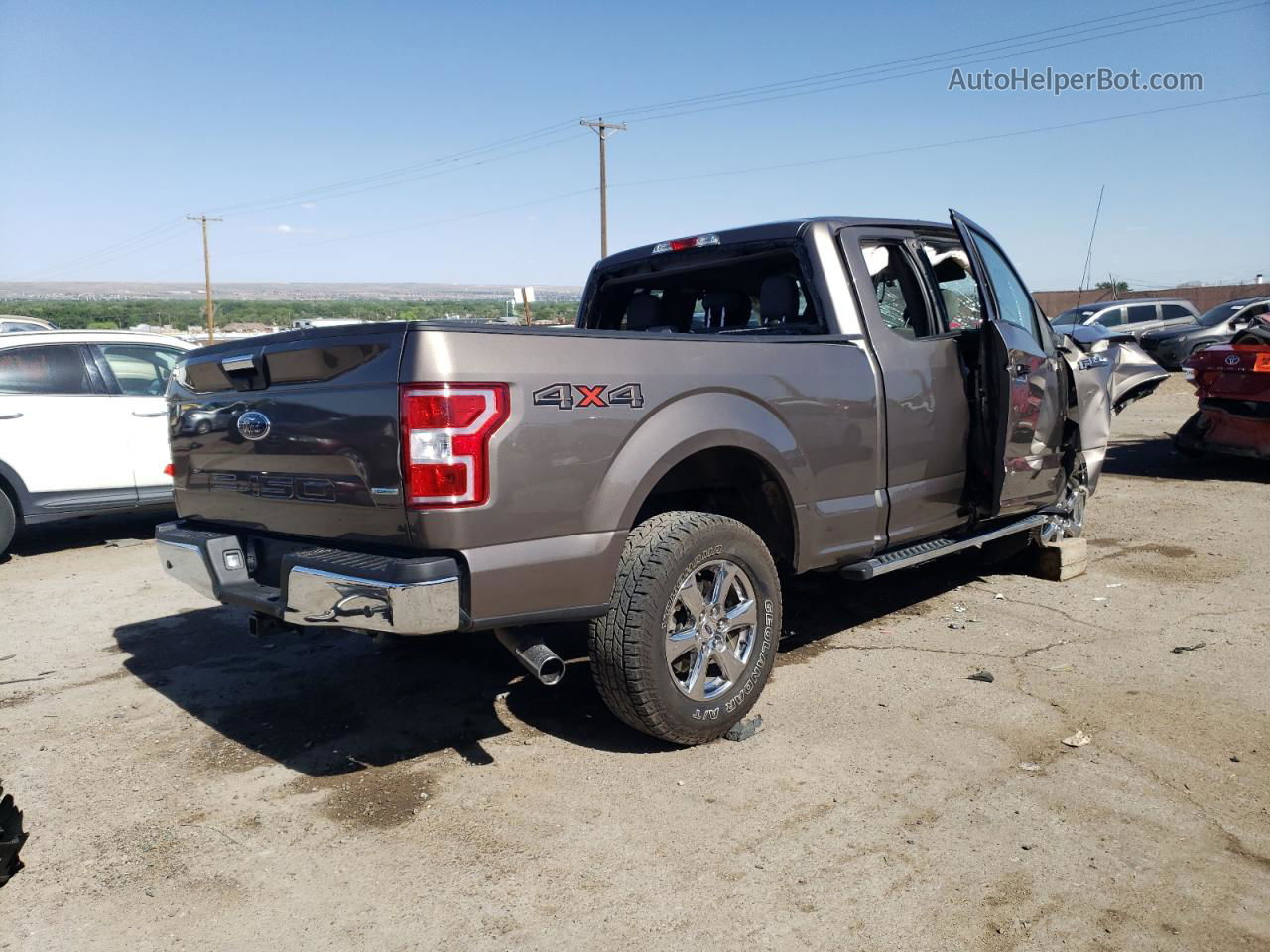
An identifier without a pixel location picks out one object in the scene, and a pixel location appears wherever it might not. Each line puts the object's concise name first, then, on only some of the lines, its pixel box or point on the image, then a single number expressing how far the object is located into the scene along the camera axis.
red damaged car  8.96
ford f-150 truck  3.05
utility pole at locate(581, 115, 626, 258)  37.38
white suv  7.25
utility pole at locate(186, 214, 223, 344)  56.88
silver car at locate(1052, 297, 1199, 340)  22.22
